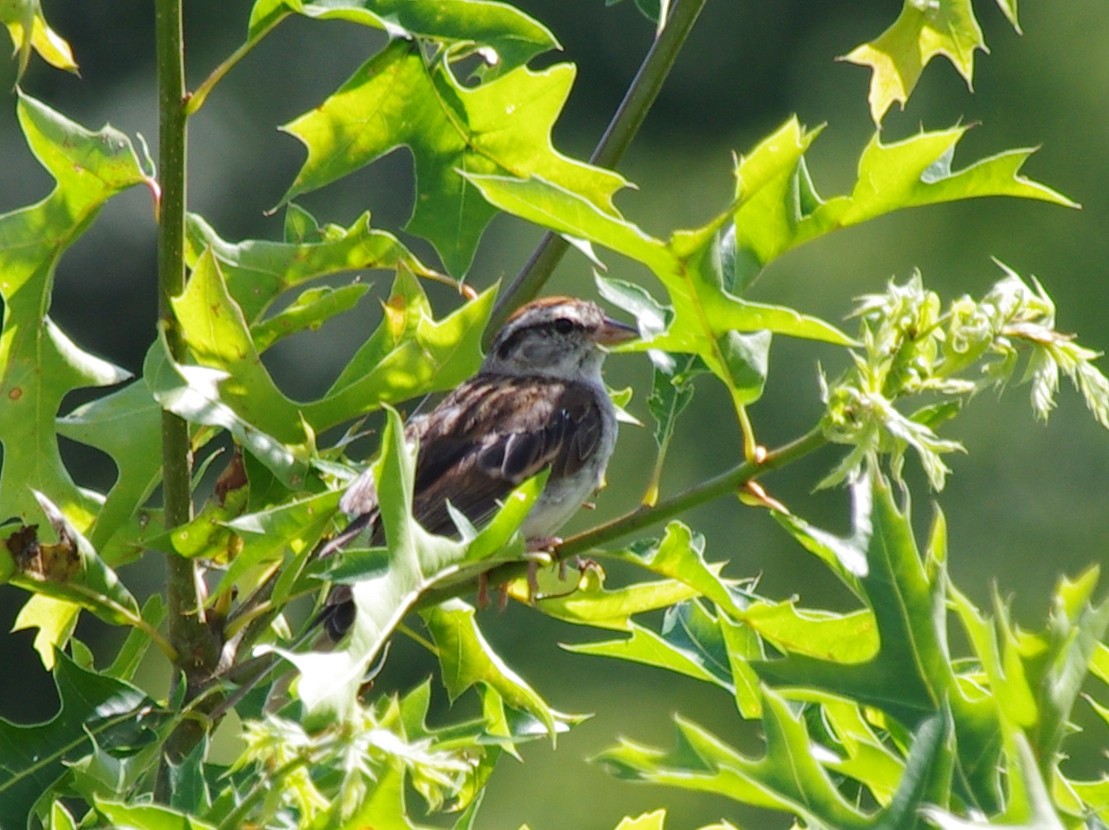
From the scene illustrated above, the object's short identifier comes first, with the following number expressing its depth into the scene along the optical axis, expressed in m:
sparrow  7.11
